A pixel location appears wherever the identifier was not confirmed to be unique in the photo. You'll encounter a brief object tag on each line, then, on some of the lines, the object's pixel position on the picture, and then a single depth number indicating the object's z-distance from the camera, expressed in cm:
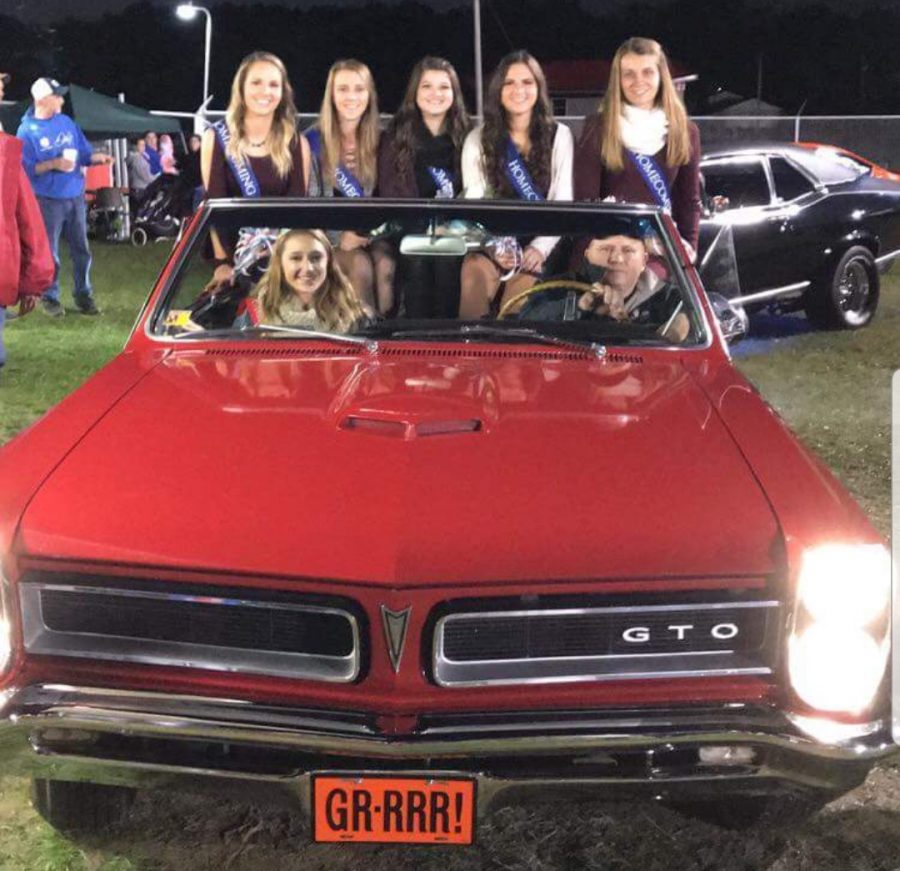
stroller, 2016
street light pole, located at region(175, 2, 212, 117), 3520
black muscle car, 999
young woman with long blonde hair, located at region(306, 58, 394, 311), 515
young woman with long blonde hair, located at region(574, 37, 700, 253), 523
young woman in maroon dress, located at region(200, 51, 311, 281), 512
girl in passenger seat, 407
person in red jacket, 636
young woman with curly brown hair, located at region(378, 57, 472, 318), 515
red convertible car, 253
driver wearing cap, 403
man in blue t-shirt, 1127
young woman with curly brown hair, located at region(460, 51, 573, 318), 506
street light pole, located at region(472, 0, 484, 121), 2855
